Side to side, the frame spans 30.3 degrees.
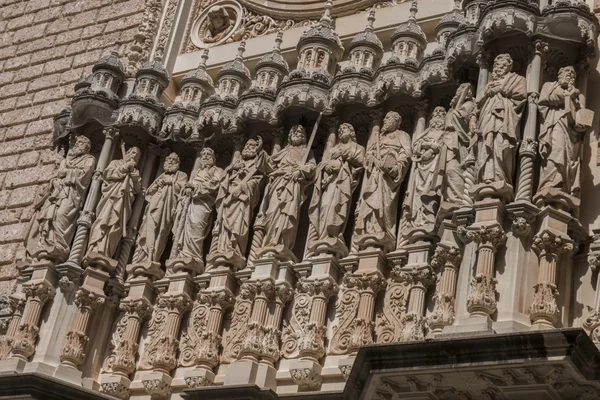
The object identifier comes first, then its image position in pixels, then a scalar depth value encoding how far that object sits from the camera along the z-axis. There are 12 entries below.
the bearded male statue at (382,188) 11.14
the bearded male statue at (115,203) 12.74
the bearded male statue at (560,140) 9.81
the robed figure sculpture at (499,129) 9.97
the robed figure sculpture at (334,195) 11.38
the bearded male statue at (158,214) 12.67
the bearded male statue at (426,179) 10.83
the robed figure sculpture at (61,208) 12.82
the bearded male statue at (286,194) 11.66
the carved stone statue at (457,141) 10.48
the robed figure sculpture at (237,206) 12.00
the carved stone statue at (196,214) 12.32
